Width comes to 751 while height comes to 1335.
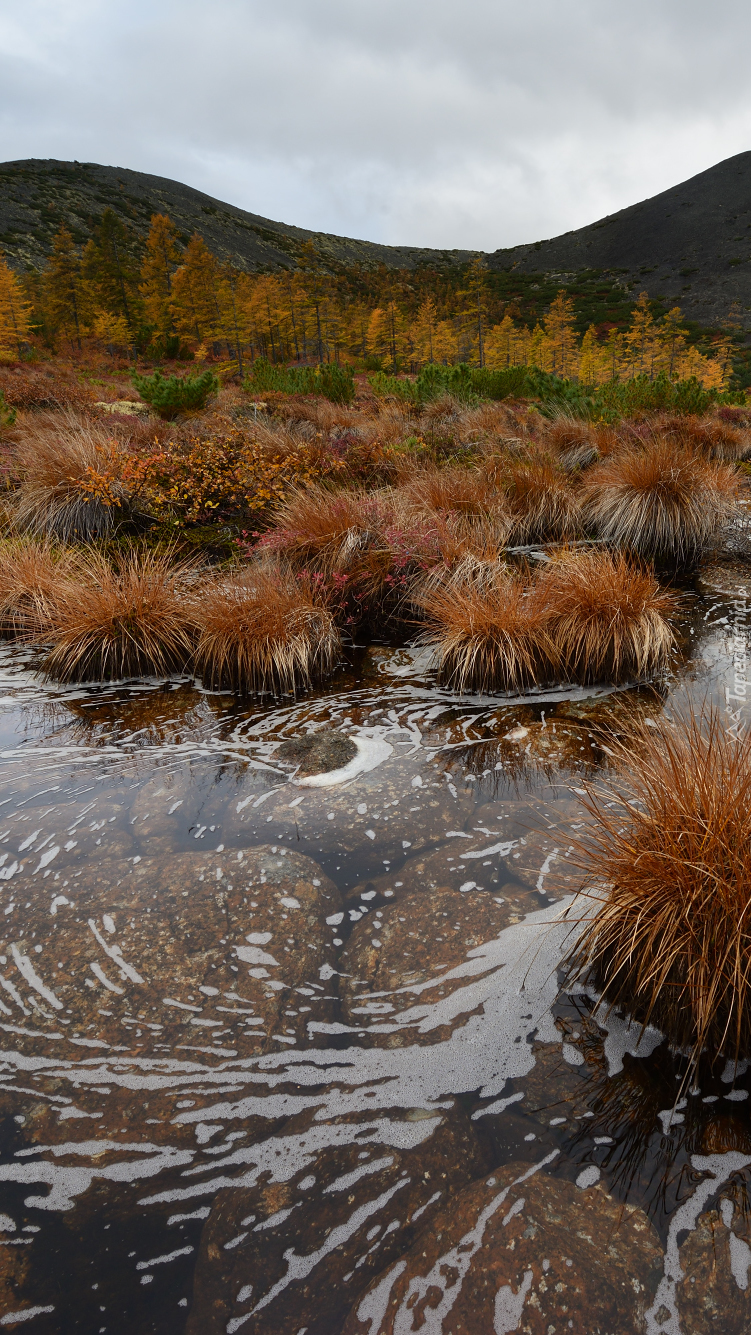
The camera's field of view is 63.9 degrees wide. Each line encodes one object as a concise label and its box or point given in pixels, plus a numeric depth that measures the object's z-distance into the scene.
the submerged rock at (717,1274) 1.44
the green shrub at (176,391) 13.92
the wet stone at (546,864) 2.82
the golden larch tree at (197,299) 42.62
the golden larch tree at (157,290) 43.91
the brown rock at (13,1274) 1.53
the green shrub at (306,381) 15.60
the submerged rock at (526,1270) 1.48
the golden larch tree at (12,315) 35.50
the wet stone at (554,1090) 1.90
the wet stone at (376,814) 3.28
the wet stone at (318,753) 4.04
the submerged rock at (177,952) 2.26
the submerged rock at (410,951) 2.33
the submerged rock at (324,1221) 1.54
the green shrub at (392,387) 15.72
